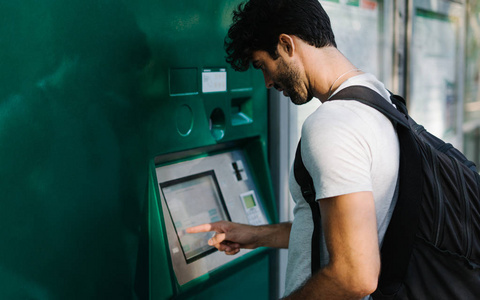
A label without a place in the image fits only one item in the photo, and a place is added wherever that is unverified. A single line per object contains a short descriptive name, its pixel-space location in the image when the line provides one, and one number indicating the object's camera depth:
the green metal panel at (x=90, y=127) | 1.22
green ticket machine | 1.58
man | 1.13
